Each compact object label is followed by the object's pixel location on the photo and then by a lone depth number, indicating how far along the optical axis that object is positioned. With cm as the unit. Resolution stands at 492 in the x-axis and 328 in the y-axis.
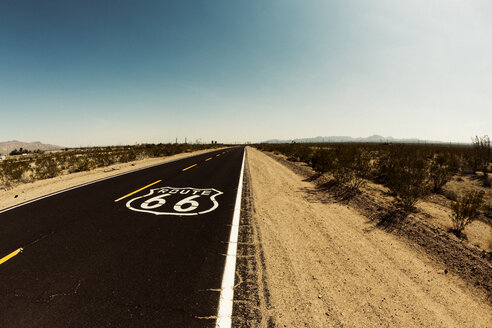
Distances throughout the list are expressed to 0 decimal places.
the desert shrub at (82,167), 1441
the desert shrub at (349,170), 878
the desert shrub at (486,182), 973
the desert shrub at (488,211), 639
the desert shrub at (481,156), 1301
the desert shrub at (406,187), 616
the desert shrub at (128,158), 2022
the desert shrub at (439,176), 900
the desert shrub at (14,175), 1096
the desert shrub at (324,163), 1086
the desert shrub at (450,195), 788
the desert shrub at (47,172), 1205
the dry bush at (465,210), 476
